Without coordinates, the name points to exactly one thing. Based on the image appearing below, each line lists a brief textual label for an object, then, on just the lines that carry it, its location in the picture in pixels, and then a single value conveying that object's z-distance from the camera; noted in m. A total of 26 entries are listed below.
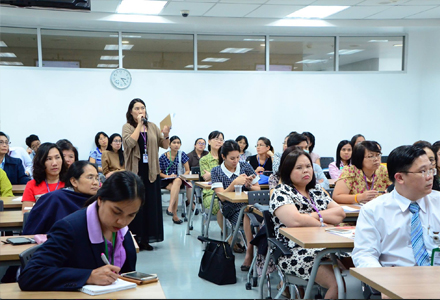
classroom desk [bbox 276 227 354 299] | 2.68
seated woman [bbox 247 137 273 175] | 7.40
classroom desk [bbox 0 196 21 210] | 4.39
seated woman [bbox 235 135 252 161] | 9.16
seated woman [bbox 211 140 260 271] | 5.29
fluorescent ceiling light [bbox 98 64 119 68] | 9.05
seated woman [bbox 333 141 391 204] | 4.23
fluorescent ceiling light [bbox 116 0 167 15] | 7.62
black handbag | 4.30
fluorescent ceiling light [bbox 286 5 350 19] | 8.16
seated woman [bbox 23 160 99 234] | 2.94
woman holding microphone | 5.23
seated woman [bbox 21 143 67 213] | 3.83
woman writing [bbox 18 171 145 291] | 1.85
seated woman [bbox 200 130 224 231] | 5.79
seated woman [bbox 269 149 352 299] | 3.04
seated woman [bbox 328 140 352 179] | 6.79
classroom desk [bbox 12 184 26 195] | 5.34
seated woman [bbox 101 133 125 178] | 7.10
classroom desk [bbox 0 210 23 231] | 3.44
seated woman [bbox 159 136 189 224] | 7.95
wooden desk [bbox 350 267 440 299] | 1.78
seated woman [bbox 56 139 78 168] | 4.23
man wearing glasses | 2.46
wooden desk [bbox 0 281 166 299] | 1.80
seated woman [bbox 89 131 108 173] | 8.80
